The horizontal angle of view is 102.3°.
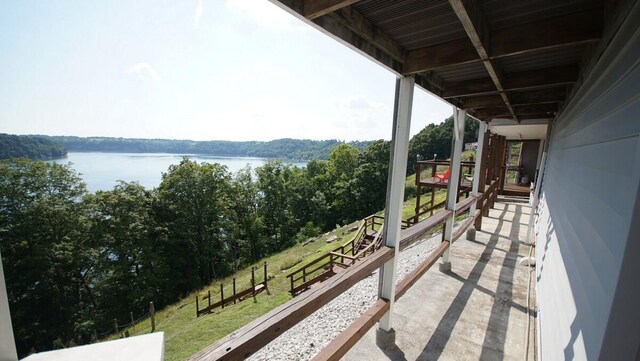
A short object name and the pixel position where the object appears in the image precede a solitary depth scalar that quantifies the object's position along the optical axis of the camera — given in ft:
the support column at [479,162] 21.33
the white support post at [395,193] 9.35
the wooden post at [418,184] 29.60
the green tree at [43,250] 49.55
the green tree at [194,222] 73.77
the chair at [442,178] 31.45
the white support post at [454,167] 15.25
